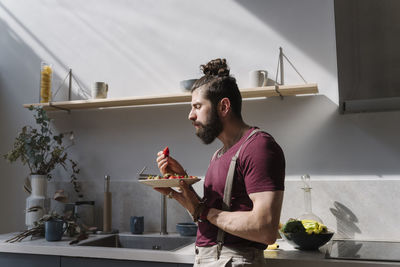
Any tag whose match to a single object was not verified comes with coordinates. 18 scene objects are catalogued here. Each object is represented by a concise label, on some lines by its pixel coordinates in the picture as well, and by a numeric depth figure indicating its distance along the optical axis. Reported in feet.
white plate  4.69
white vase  7.95
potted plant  8.09
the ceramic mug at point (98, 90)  8.30
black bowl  5.77
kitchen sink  7.31
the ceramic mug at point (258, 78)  7.36
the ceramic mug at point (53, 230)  6.96
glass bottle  6.50
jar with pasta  8.78
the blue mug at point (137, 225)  7.77
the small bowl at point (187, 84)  7.61
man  3.95
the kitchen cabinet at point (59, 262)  5.91
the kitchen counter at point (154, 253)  5.20
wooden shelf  7.04
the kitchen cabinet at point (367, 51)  6.57
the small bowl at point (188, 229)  7.32
